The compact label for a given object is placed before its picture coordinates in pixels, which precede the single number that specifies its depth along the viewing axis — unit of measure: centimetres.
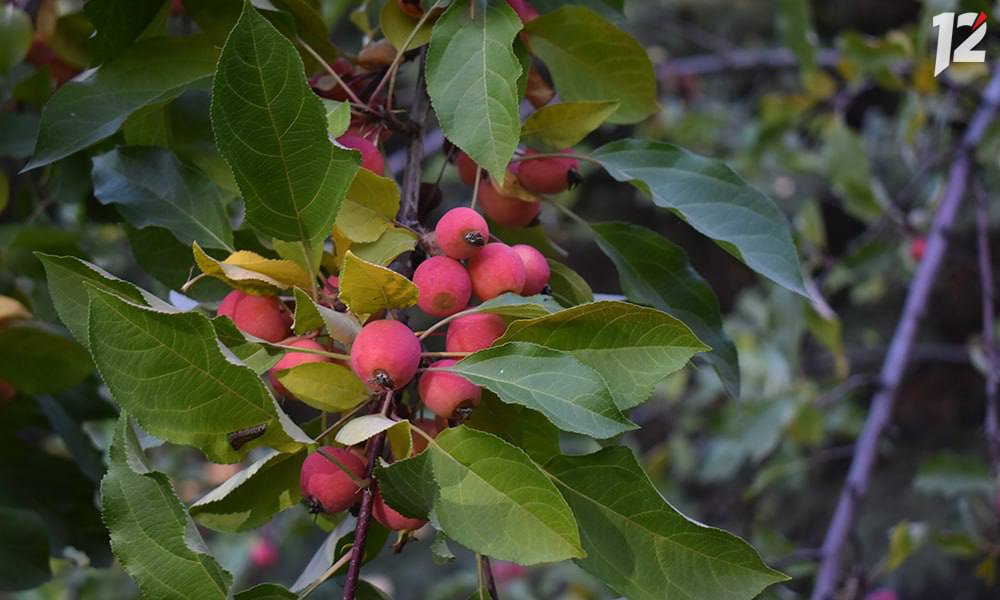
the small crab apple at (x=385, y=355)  78
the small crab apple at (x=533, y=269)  82
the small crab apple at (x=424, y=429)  80
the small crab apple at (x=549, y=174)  85
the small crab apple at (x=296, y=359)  80
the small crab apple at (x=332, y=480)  79
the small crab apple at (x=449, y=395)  79
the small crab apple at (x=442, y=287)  80
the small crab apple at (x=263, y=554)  241
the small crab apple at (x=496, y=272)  80
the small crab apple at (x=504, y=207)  86
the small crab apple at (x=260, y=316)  81
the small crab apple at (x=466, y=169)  87
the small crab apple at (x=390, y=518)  79
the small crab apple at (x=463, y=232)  80
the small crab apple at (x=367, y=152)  83
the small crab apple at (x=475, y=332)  80
